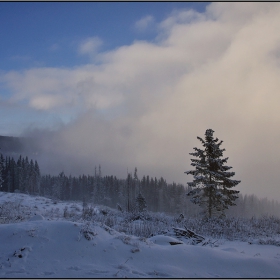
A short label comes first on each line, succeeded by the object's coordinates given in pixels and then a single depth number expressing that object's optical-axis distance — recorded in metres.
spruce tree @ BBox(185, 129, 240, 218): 19.40
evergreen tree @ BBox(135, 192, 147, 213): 42.02
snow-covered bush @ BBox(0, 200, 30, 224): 10.94
